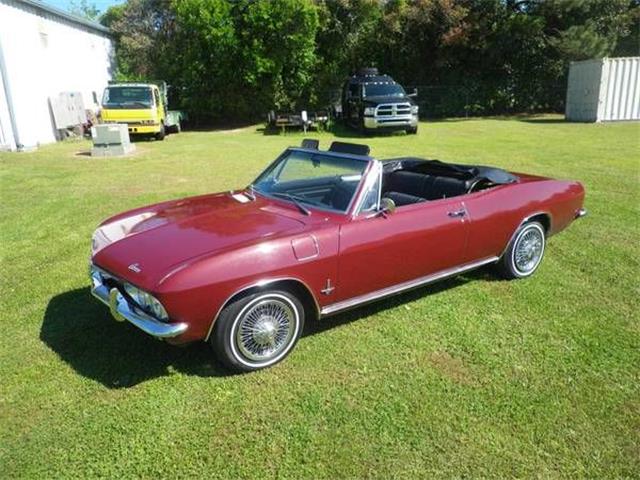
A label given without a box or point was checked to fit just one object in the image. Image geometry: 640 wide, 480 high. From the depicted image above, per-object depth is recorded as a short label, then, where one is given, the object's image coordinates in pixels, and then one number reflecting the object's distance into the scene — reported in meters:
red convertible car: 3.27
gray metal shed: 20.81
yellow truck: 17.33
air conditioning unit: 13.67
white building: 14.98
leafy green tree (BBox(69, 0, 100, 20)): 47.62
